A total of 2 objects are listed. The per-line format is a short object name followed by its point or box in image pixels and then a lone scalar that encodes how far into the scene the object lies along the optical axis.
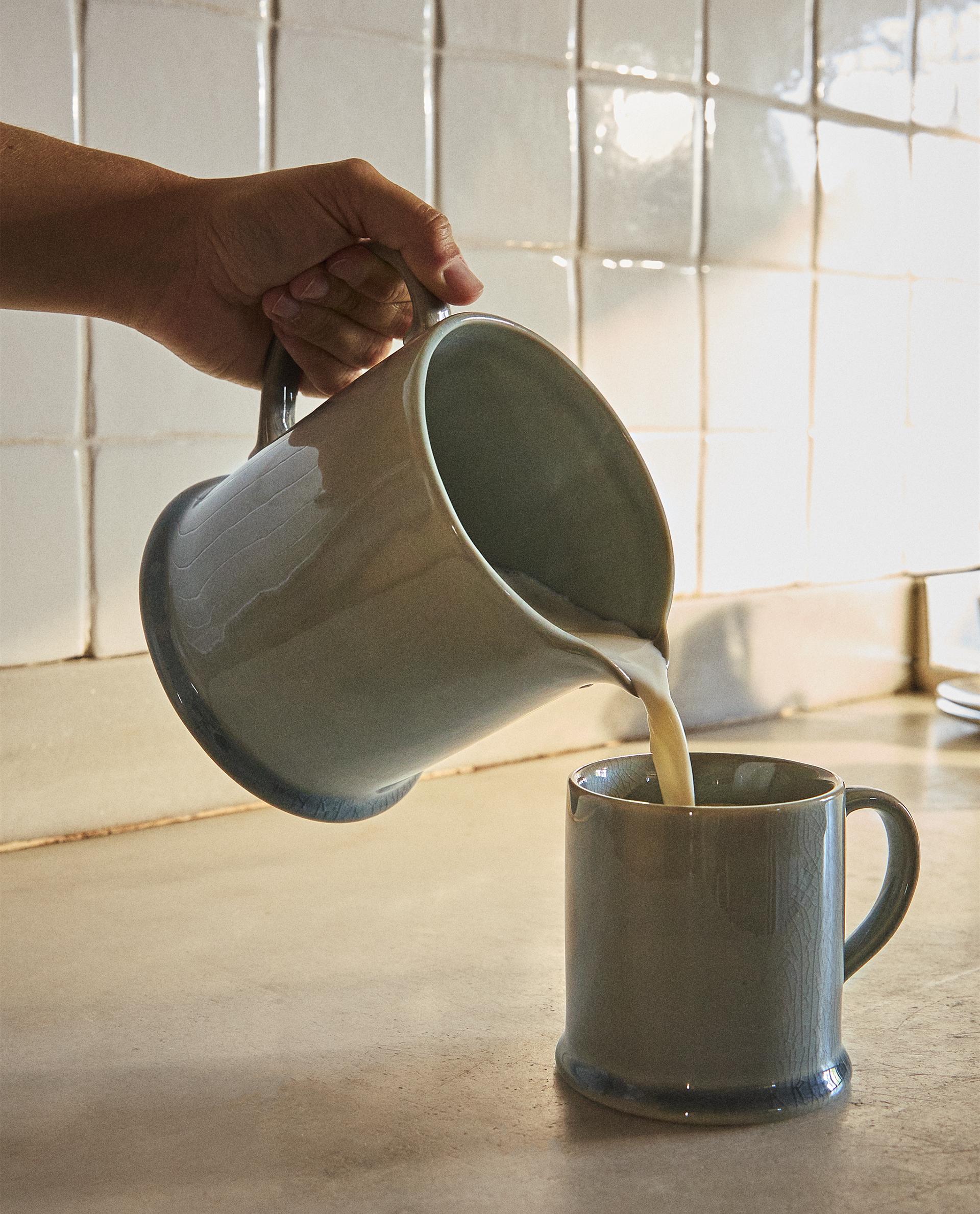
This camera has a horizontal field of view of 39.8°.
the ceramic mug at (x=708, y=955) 0.44
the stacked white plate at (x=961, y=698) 1.08
